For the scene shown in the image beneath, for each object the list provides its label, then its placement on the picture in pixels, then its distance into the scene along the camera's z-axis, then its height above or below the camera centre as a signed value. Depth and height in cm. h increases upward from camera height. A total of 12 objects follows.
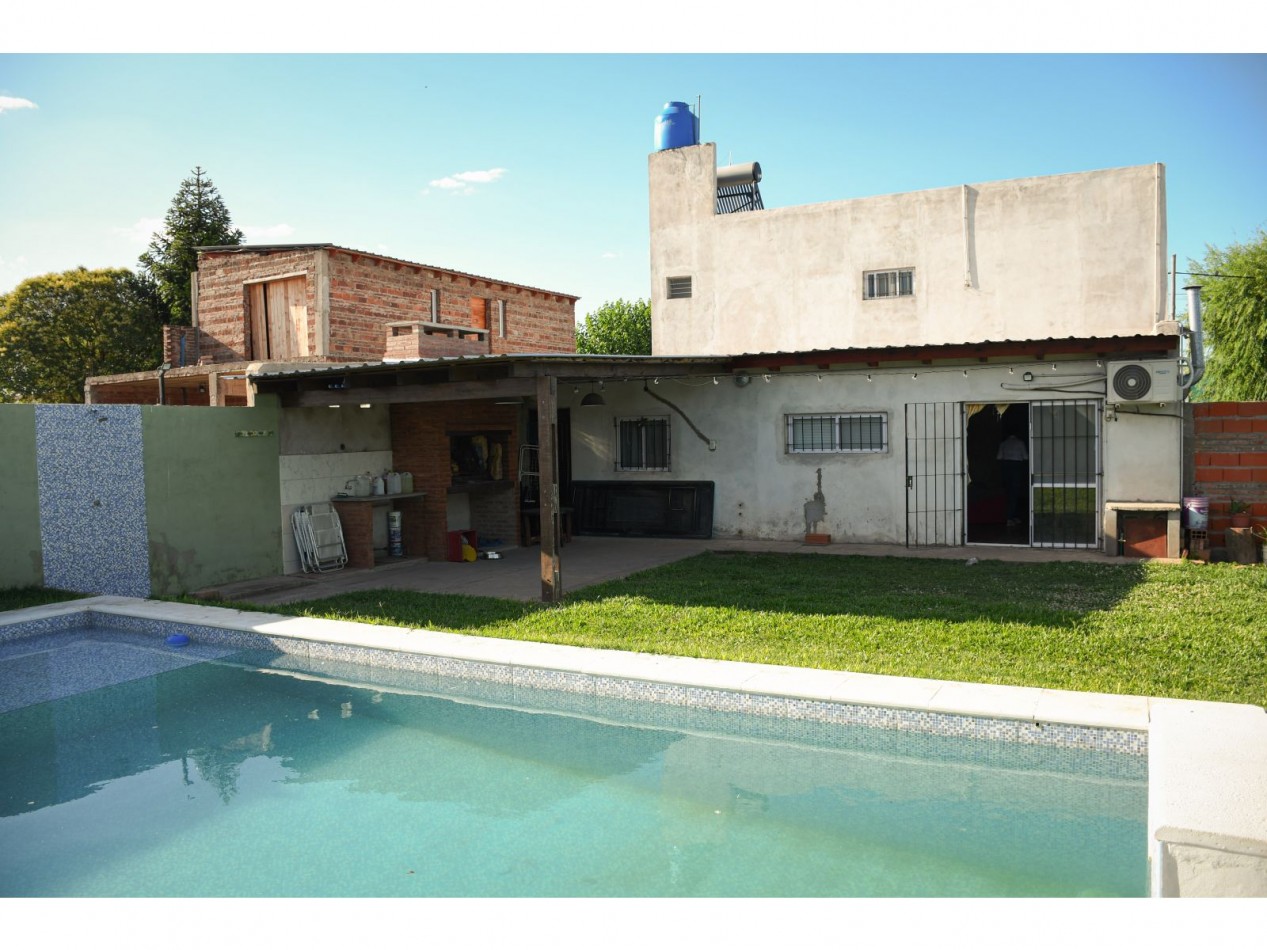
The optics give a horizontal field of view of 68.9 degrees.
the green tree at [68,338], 3166 +377
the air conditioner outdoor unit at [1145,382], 1109 +57
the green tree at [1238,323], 2294 +264
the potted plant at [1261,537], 1090 -132
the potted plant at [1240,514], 1118 -107
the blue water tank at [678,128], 1750 +585
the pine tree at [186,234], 3097 +714
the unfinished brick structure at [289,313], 1639 +247
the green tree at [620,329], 4047 +481
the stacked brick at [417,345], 1312 +140
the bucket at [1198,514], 1116 -104
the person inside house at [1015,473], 1491 -73
